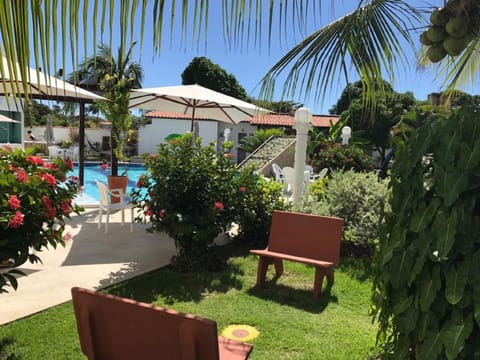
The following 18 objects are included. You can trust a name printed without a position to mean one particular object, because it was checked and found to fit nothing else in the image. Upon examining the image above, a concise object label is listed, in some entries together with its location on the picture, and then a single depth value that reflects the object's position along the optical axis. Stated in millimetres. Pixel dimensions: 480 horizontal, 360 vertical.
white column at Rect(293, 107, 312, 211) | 7074
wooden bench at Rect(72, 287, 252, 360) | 1764
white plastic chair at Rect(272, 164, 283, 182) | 14752
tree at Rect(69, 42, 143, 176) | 9391
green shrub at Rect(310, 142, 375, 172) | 16344
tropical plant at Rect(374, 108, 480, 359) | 1527
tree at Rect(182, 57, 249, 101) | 38062
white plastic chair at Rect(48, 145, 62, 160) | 21025
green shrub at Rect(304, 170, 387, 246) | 6176
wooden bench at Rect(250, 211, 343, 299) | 4679
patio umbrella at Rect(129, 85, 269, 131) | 8092
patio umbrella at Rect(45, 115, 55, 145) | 21084
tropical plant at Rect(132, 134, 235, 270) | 5121
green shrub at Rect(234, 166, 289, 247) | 6133
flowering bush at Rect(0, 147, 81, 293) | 3021
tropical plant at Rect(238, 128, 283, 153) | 22547
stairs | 18953
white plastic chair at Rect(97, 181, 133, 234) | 7195
